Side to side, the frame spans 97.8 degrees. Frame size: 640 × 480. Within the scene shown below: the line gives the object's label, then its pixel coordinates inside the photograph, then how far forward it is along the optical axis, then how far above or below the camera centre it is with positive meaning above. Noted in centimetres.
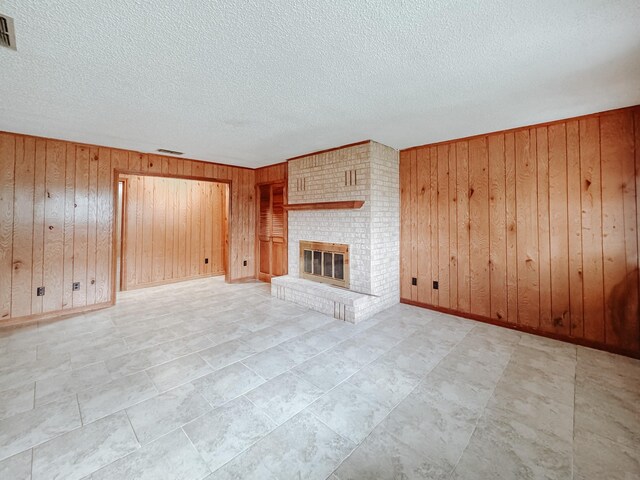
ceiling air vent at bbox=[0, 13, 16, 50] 153 +123
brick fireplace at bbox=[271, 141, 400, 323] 382 +23
